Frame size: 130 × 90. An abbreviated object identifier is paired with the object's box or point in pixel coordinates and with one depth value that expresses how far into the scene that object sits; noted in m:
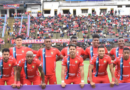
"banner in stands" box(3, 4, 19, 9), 40.59
